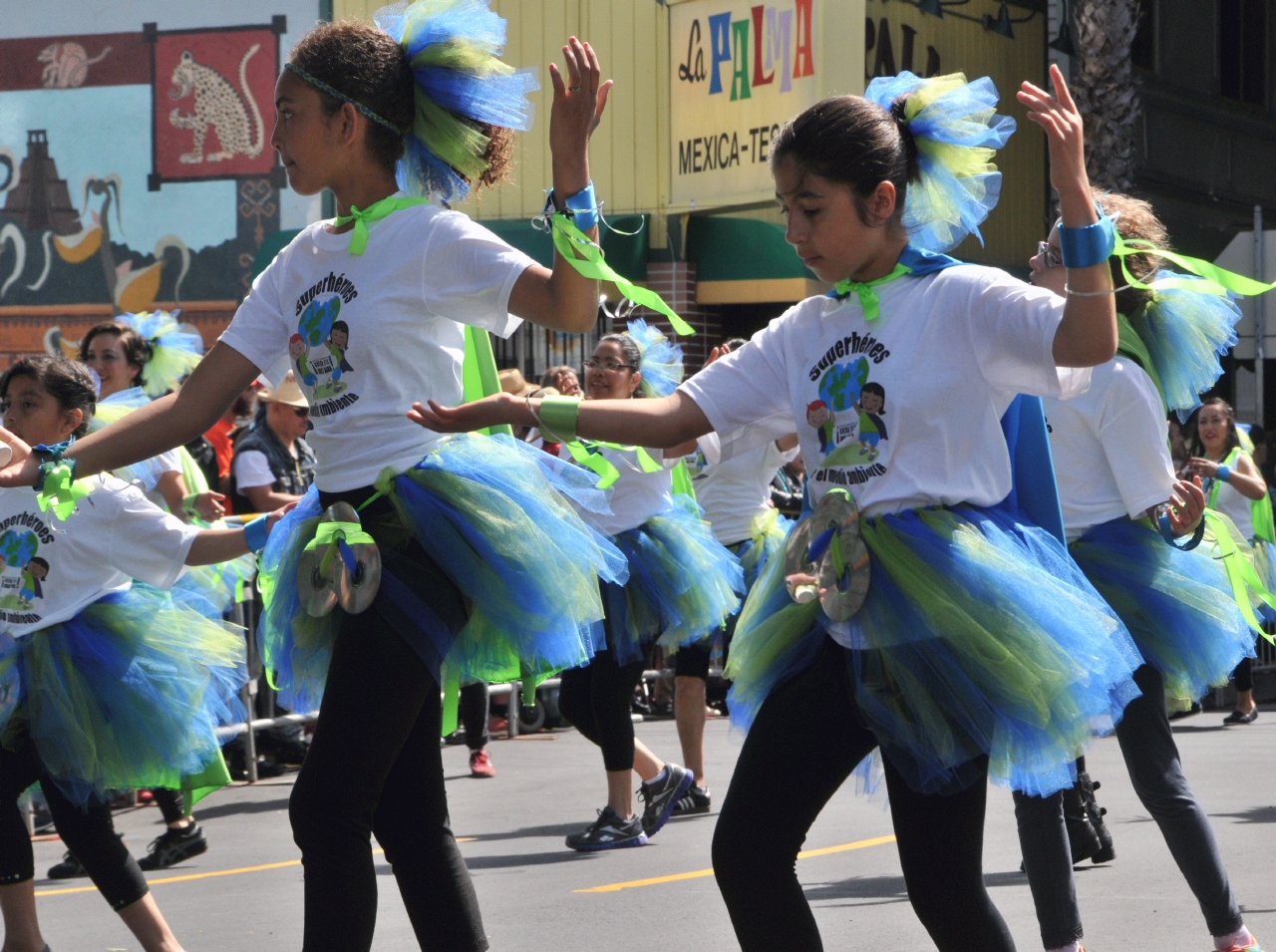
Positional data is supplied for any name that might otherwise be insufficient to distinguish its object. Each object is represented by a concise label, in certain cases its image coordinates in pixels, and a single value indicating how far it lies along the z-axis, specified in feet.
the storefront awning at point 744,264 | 103.60
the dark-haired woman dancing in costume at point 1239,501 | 76.64
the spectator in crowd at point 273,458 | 61.16
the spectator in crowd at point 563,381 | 64.08
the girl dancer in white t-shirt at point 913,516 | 22.58
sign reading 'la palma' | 100.27
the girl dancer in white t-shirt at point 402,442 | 24.23
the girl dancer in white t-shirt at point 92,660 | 33.86
